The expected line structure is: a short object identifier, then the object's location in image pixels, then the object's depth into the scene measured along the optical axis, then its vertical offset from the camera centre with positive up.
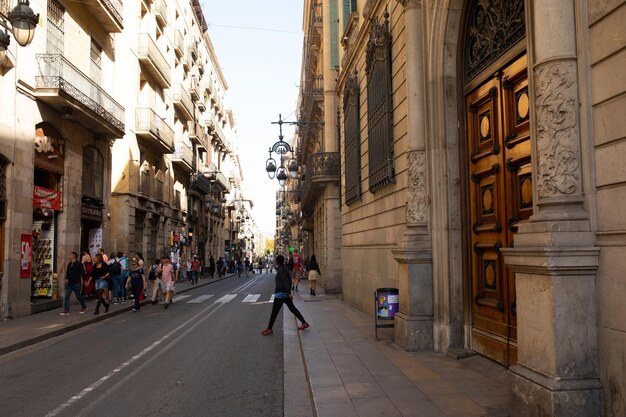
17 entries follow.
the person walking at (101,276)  15.93 -0.69
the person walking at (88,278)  18.47 -0.91
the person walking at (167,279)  18.47 -0.92
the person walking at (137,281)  17.33 -0.94
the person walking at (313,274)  22.44 -0.93
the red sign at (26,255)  15.37 -0.06
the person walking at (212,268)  47.25 -1.43
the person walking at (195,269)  34.10 -1.05
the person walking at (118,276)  18.30 -0.82
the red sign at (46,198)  16.56 +1.73
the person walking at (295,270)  25.52 -0.89
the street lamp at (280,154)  21.11 +3.75
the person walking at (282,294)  11.89 -0.94
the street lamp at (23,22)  10.25 +4.39
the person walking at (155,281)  19.37 -1.04
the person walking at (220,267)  47.09 -1.32
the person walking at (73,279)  15.08 -0.72
